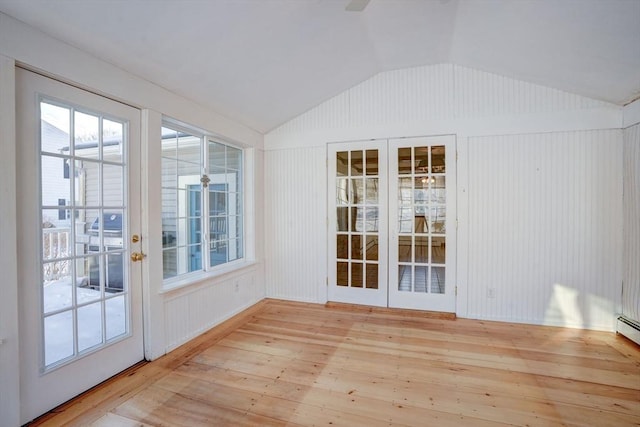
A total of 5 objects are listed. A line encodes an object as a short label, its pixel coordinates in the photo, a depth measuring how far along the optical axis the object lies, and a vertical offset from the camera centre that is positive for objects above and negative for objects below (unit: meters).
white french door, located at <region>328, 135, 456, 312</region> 3.68 -0.19
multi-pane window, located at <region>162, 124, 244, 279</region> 2.99 +0.08
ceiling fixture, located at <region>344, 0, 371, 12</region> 1.98 +1.39
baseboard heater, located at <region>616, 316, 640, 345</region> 2.82 -1.19
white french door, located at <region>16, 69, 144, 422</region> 1.83 -0.22
